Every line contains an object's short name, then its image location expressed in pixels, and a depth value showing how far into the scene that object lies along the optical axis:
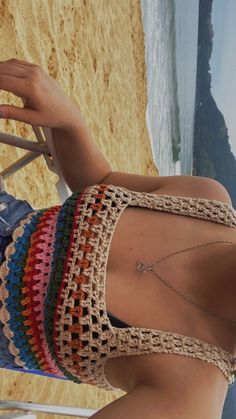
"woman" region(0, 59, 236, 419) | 0.59
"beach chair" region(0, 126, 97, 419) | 0.83
